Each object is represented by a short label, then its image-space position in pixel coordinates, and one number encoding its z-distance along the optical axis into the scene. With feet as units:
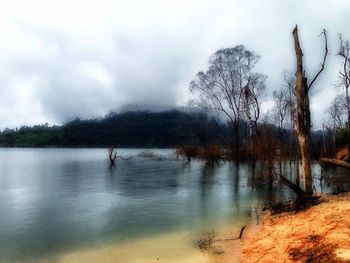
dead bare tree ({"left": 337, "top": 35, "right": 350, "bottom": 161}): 92.75
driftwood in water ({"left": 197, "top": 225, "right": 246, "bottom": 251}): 32.19
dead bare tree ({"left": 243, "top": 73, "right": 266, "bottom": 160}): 130.52
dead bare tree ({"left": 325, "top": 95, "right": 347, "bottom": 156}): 169.45
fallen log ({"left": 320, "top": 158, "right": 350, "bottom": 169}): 39.21
